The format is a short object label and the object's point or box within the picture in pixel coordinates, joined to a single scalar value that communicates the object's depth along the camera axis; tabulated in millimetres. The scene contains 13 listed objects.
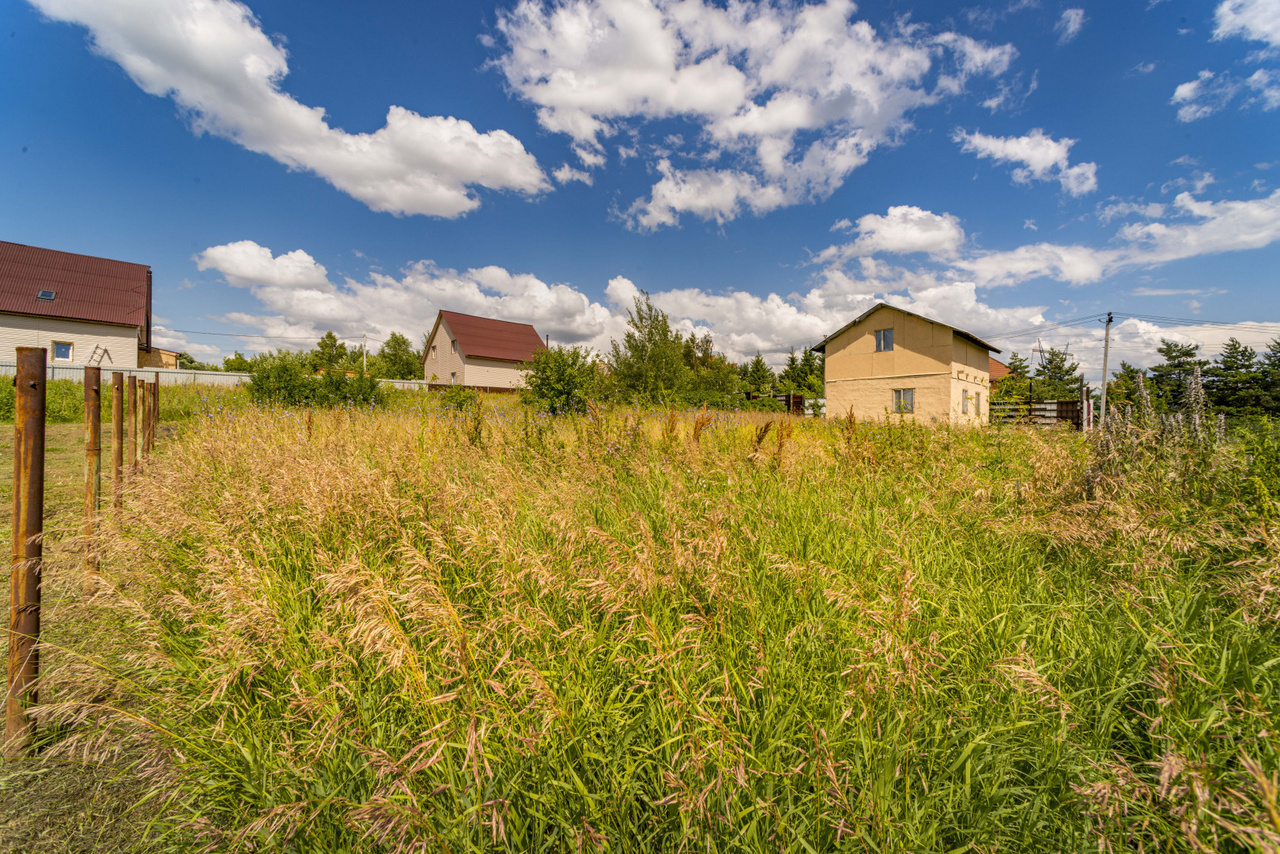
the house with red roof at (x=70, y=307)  24250
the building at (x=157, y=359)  30453
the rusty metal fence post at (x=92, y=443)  3006
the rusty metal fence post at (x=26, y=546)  1987
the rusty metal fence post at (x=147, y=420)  6000
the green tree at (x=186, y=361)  53134
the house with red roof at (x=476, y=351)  36750
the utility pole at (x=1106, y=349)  29052
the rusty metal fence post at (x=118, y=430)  3682
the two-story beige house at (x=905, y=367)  22266
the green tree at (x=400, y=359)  45625
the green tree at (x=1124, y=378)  29400
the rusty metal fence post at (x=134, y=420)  5355
